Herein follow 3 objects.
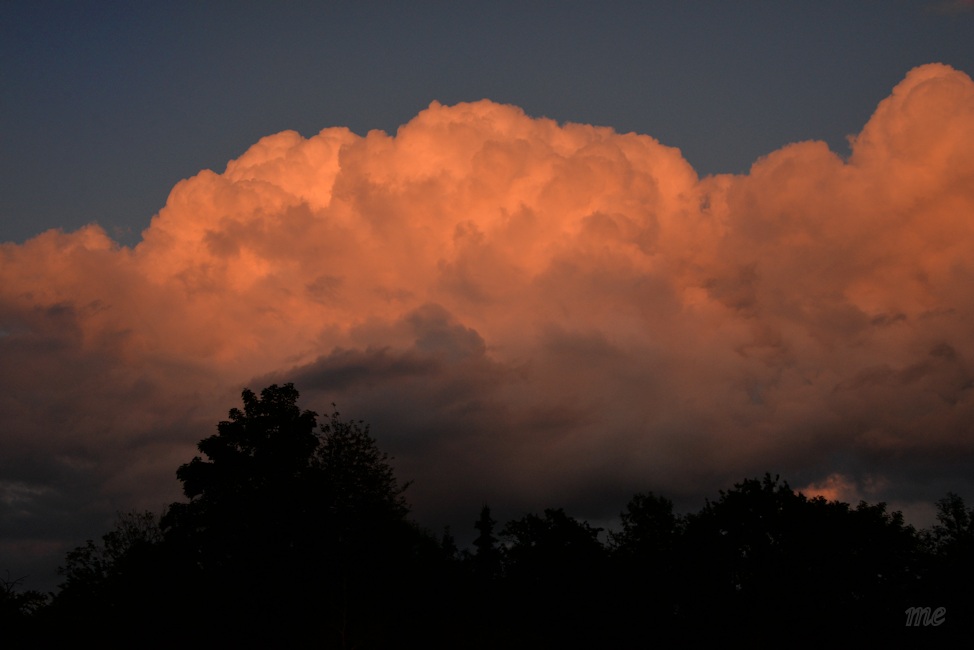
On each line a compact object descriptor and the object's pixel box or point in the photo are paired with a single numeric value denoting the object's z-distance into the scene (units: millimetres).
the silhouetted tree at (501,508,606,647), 72562
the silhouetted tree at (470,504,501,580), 115688
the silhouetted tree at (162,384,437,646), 61375
